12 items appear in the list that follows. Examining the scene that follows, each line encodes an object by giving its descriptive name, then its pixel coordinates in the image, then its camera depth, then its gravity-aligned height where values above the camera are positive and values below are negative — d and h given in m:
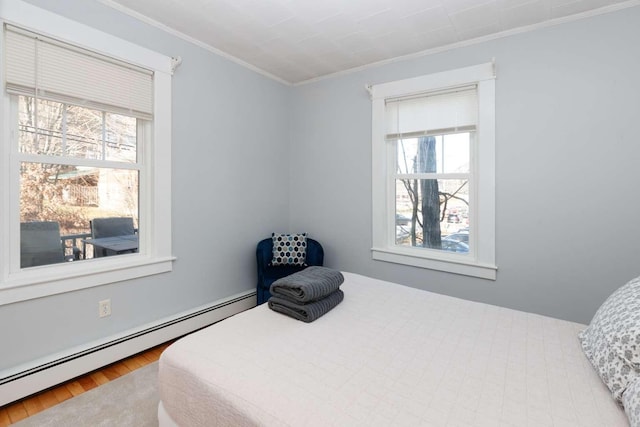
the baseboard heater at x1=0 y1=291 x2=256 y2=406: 1.79 -1.00
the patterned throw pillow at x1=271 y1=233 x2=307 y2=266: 3.17 -0.42
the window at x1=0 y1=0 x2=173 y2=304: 1.80 +0.37
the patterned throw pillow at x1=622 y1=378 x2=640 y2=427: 0.83 -0.55
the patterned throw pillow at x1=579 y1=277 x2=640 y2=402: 0.98 -0.46
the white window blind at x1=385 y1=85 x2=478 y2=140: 2.65 +0.91
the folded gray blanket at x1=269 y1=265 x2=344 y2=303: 1.62 -0.42
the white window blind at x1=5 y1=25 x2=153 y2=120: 1.77 +0.88
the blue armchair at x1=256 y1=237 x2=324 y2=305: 2.88 -0.56
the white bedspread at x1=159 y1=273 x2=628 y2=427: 0.95 -0.62
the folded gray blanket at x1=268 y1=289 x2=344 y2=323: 1.59 -0.53
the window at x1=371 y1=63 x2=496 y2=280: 2.55 +0.38
